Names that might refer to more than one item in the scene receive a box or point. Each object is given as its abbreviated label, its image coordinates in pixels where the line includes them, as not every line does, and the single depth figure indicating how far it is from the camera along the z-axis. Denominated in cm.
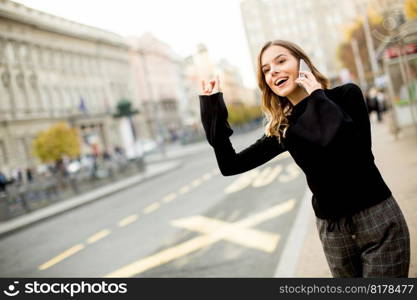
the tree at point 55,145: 2680
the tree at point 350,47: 5684
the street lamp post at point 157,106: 6819
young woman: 175
